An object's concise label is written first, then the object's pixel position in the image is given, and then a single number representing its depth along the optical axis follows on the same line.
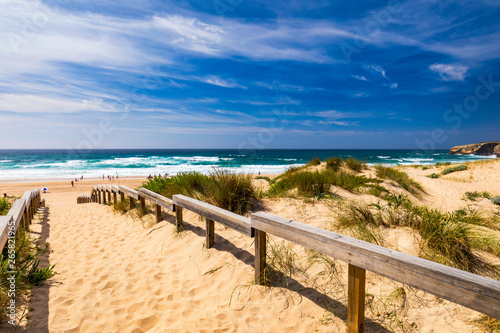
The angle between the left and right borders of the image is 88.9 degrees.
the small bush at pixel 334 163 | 13.33
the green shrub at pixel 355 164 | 13.81
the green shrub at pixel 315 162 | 15.71
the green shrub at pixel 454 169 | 18.07
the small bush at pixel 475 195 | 10.17
